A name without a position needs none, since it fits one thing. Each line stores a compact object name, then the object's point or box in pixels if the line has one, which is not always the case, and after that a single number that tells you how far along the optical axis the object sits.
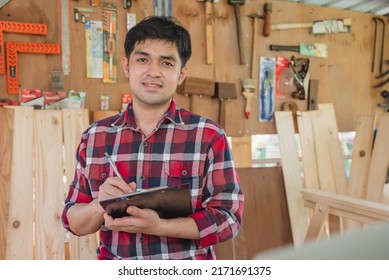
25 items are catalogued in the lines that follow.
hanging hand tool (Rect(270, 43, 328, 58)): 1.70
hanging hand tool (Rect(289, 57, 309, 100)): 1.74
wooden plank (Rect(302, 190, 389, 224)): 1.20
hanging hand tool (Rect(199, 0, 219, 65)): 1.55
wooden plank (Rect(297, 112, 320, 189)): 1.69
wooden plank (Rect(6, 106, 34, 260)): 1.21
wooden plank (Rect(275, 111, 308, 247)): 1.64
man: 0.77
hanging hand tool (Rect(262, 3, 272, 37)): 1.66
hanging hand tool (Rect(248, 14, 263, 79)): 1.65
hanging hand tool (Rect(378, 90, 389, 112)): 1.96
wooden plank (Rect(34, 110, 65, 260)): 1.26
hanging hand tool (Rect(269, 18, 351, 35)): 1.71
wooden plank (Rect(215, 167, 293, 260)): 1.65
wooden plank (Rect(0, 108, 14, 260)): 1.20
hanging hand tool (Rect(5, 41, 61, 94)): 1.24
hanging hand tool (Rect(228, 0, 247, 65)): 1.60
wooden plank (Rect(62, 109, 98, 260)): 1.30
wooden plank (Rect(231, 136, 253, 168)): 1.63
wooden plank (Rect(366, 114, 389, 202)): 1.50
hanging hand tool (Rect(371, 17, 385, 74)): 1.93
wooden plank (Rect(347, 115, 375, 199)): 1.58
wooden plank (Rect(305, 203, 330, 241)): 1.38
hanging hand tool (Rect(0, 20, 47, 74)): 1.23
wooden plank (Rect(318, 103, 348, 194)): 1.73
